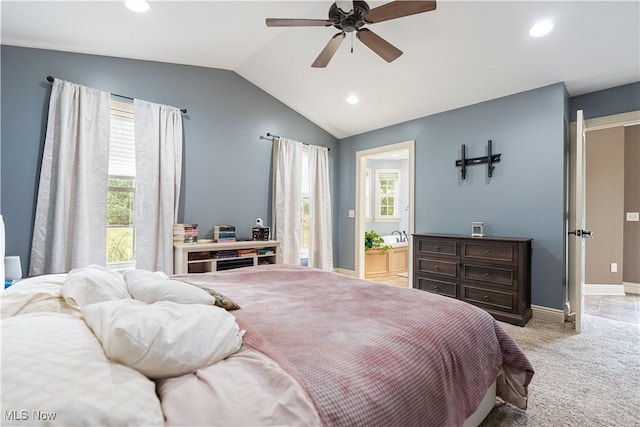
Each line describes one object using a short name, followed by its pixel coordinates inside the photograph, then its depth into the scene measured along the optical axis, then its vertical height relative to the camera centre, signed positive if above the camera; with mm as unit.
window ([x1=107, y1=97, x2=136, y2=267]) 3266 +307
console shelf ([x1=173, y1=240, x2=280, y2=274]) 3422 -473
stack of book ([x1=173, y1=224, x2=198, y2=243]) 3496 -199
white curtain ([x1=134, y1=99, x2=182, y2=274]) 3301 +335
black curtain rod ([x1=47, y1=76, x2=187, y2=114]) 2825 +1295
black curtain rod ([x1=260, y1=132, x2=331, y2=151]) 4469 +1218
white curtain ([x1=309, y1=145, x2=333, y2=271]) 4996 +51
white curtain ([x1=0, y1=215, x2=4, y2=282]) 1582 -168
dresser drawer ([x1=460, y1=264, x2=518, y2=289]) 3119 -594
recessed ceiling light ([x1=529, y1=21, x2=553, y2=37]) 2559 +1682
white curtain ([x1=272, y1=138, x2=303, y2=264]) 4473 +307
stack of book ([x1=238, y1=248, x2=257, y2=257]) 3824 -453
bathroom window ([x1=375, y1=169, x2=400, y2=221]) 6949 +631
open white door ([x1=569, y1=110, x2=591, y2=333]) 2832 -67
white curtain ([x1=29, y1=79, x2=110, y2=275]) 2785 +304
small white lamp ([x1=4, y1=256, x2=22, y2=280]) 2211 -405
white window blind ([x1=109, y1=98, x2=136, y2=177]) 3273 +825
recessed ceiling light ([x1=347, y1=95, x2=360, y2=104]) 4180 +1697
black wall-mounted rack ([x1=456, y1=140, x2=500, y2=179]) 3639 +746
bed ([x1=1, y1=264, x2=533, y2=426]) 663 -456
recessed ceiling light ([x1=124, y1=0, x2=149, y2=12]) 2379 +1713
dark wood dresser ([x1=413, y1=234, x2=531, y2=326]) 3098 -589
